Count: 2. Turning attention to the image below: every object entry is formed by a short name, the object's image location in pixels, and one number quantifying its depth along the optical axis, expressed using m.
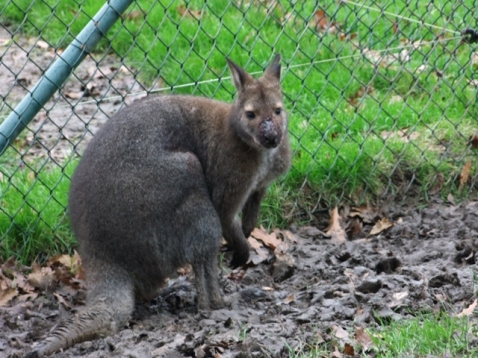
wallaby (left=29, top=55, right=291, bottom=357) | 10.57
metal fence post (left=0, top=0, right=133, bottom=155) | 11.05
